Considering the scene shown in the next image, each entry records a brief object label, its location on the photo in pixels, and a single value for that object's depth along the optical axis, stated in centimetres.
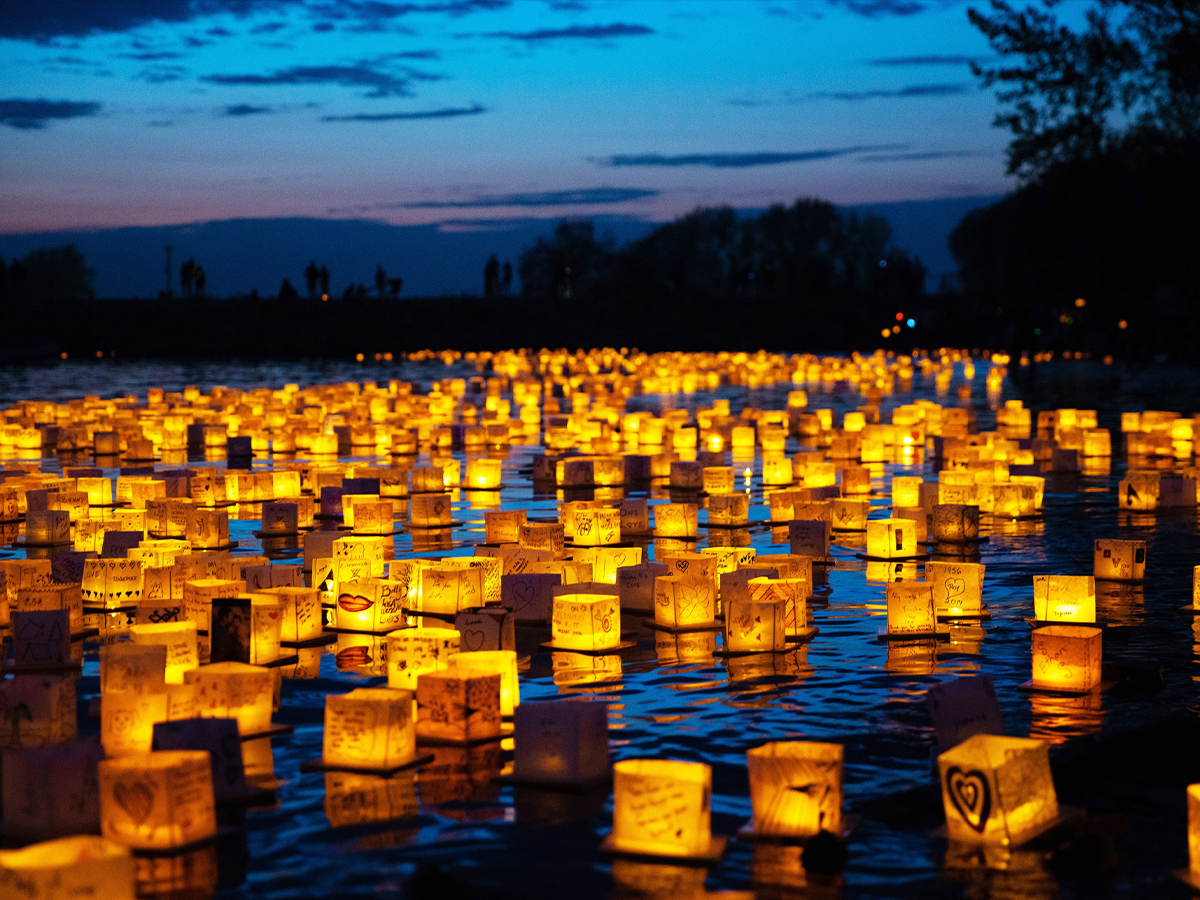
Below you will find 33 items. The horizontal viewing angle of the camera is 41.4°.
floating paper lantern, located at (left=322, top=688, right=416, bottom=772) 775
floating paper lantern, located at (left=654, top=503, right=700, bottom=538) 1628
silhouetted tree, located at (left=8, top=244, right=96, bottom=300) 16350
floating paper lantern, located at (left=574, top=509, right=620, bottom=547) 1522
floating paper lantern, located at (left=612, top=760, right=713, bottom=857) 649
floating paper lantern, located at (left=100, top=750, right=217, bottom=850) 656
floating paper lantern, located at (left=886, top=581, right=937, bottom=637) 1105
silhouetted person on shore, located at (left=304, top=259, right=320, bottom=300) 8207
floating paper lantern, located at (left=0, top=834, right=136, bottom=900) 544
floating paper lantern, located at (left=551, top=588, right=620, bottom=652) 1053
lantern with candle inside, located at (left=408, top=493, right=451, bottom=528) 1728
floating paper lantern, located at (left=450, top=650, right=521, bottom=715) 866
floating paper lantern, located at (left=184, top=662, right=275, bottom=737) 841
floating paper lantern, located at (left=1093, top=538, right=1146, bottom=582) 1336
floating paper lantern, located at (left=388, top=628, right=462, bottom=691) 907
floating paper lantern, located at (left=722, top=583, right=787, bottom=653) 1048
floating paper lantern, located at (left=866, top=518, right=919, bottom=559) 1473
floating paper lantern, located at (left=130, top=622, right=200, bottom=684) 923
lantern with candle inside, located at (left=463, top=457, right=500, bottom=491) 2098
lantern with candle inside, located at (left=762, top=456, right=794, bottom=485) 2114
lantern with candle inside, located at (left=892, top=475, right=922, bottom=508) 1809
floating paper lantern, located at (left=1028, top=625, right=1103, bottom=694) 931
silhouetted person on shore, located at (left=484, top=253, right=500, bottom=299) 8825
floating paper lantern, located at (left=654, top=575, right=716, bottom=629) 1129
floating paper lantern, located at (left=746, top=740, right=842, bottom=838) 671
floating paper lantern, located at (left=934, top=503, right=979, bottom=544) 1595
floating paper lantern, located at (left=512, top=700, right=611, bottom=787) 747
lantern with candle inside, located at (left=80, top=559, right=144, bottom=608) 1228
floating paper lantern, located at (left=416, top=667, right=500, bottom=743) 824
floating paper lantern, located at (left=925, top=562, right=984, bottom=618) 1164
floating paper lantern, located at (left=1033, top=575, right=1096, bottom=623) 1127
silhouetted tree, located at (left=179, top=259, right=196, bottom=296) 8338
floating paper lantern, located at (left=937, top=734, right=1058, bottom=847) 657
